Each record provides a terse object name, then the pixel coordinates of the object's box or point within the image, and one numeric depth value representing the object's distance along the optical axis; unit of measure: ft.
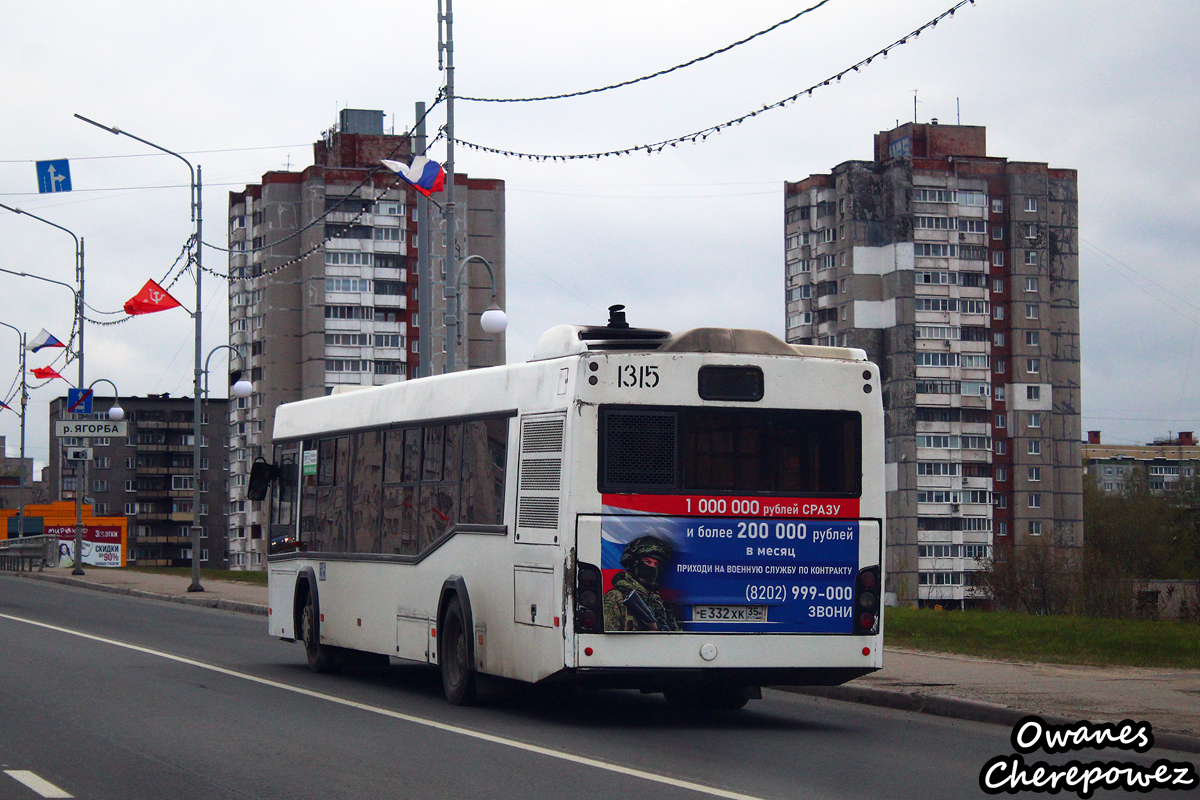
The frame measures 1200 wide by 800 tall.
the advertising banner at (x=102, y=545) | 217.56
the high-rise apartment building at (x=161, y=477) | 513.45
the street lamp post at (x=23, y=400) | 221.46
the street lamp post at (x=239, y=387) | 135.23
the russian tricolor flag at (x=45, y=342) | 170.71
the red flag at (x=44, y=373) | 180.45
